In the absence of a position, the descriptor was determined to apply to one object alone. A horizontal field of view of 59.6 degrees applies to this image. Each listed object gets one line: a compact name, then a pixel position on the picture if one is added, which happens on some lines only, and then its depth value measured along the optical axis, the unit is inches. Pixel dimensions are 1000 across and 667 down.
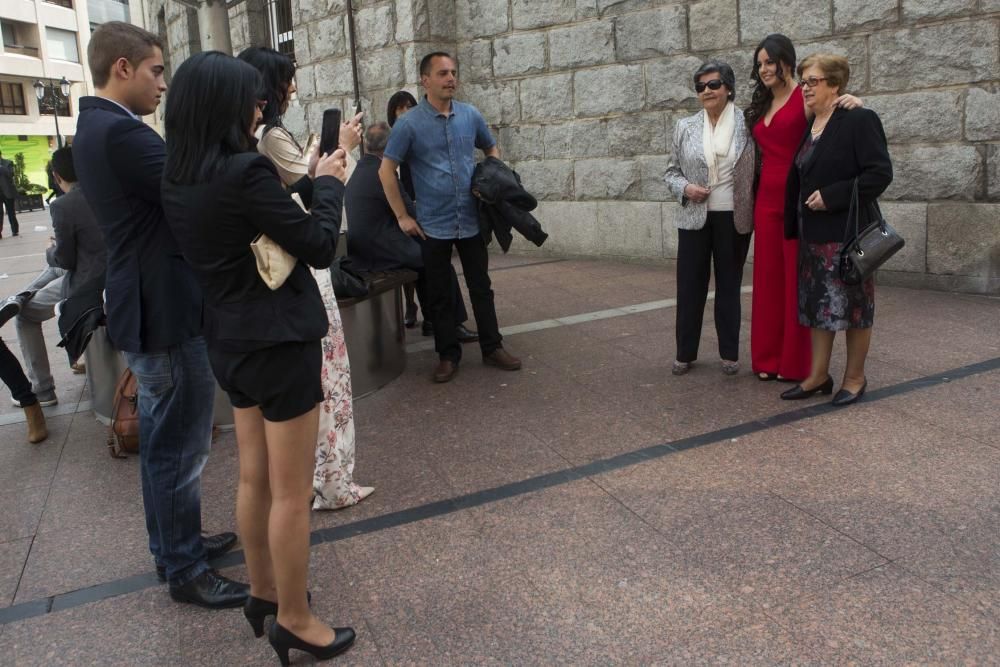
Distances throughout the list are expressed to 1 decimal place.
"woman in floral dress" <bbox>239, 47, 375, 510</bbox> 133.2
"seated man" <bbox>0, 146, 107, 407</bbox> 184.4
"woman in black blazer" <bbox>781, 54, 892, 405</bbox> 166.6
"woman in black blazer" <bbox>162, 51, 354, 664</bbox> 87.4
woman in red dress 182.1
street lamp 1248.4
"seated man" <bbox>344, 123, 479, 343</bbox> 223.6
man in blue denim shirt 208.5
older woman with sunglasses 192.2
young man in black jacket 107.4
